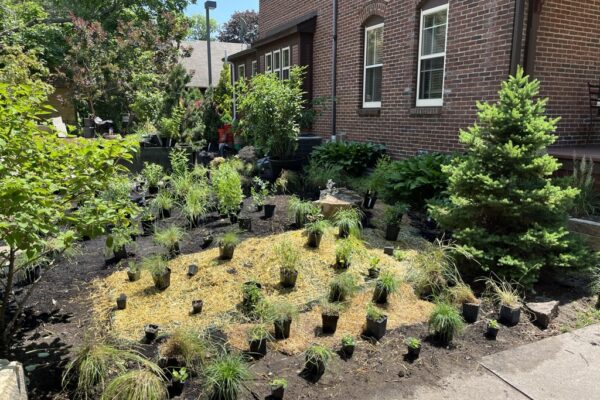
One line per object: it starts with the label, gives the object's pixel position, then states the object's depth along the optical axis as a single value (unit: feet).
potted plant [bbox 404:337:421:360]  9.83
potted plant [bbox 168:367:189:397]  8.30
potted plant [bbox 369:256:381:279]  14.07
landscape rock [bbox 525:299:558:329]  11.74
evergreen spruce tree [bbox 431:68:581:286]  13.30
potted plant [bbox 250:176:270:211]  20.02
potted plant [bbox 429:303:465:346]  10.50
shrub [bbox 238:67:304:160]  27.81
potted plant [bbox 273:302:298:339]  10.33
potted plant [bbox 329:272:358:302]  12.37
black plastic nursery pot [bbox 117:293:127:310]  12.19
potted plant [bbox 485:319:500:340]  10.91
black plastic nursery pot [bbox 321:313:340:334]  10.72
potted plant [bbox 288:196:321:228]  17.75
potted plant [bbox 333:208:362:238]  16.16
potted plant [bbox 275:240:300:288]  13.28
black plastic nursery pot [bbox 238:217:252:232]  17.76
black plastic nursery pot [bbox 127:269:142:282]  13.91
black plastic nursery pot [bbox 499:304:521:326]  11.60
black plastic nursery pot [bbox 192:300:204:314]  11.79
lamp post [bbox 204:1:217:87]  57.70
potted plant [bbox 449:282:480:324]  11.72
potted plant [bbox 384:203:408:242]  17.48
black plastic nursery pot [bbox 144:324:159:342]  10.24
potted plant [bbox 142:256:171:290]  13.16
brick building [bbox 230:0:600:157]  21.91
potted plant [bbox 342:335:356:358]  9.71
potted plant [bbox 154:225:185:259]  15.34
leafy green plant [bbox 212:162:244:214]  18.13
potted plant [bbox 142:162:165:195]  23.62
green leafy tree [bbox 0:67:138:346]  7.88
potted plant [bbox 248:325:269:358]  9.70
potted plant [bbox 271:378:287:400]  8.23
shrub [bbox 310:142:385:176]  28.96
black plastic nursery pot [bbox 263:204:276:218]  19.25
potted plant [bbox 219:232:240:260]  14.85
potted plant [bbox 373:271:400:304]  12.14
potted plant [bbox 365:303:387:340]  10.53
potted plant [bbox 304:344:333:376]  9.05
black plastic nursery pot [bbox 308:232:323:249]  15.66
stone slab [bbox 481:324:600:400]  9.02
